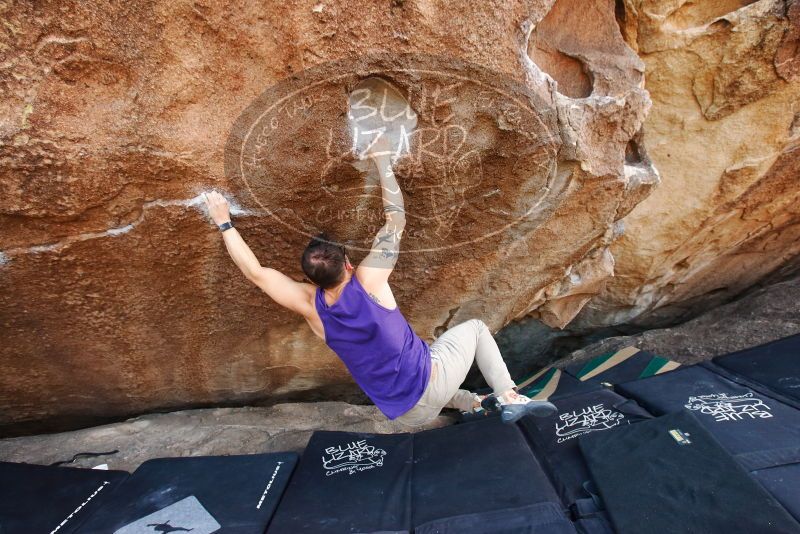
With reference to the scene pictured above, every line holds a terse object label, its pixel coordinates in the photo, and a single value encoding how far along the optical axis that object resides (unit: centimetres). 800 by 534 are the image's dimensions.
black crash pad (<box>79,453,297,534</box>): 174
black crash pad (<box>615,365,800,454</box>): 184
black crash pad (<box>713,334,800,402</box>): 228
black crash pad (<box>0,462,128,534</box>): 178
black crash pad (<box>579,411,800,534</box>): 149
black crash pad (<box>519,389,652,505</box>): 186
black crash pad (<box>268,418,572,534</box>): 173
